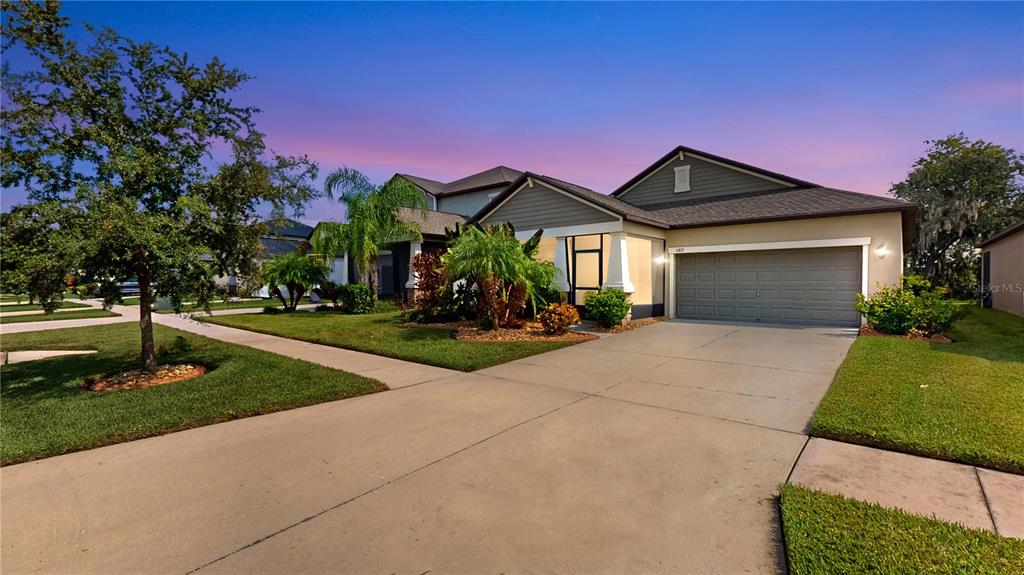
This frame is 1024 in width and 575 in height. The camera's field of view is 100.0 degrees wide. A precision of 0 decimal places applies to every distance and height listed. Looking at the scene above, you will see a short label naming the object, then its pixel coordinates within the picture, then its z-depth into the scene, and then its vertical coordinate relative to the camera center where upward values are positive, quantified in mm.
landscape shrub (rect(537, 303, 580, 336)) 10750 -1012
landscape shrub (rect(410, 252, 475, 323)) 12812 -496
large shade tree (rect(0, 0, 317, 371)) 5688 +1775
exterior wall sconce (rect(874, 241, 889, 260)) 11531 +587
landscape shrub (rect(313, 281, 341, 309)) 18419 -353
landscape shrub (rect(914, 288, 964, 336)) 9836 -922
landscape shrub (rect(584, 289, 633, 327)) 11742 -822
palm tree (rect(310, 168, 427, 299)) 16562 +2511
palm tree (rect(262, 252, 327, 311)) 17375 +413
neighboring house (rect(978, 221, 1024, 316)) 14250 +6
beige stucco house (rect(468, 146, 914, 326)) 11945 +959
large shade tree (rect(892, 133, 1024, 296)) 24328 +3979
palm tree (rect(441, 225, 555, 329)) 10484 +218
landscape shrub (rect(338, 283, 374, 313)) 16969 -654
